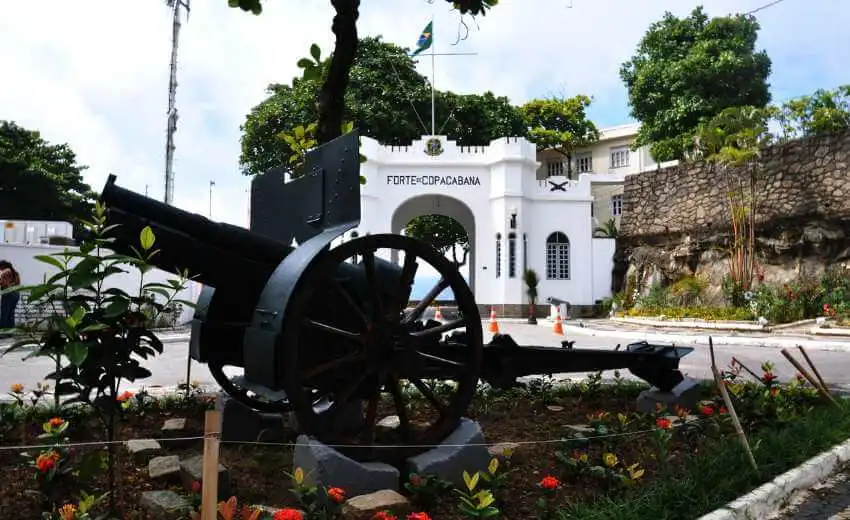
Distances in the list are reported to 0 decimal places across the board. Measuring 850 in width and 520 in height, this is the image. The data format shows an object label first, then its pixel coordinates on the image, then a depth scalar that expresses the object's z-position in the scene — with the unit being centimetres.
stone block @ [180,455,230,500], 313
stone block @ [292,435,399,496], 316
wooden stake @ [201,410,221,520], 232
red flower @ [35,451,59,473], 282
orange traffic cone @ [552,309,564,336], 1624
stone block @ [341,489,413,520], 279
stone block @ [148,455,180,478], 341
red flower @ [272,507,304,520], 238
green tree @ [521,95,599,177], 3584
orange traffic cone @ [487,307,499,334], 1574
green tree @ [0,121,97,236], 2888
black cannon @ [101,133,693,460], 319
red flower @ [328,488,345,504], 282
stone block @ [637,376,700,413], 531
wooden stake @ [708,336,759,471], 364
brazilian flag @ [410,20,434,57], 2548
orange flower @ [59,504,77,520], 241
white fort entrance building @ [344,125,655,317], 2469
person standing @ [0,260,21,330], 1178
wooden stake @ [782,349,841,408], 475
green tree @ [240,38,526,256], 2898
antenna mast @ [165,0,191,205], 2116
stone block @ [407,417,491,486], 345
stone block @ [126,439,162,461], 371
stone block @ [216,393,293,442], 427
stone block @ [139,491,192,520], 277
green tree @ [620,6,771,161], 3012
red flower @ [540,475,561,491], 314
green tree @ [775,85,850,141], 1955
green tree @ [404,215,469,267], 3794
